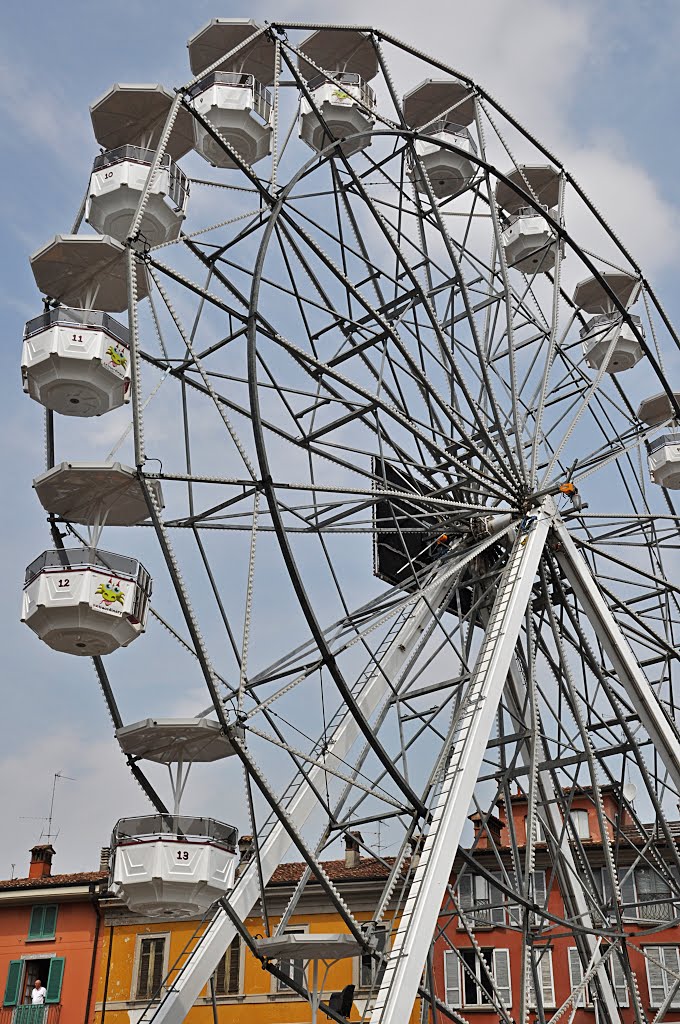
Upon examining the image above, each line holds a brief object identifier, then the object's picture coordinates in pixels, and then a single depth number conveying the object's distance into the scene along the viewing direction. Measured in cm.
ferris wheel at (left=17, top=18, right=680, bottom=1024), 1182
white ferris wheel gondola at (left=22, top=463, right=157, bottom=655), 1225
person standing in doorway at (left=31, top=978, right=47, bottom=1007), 2639
